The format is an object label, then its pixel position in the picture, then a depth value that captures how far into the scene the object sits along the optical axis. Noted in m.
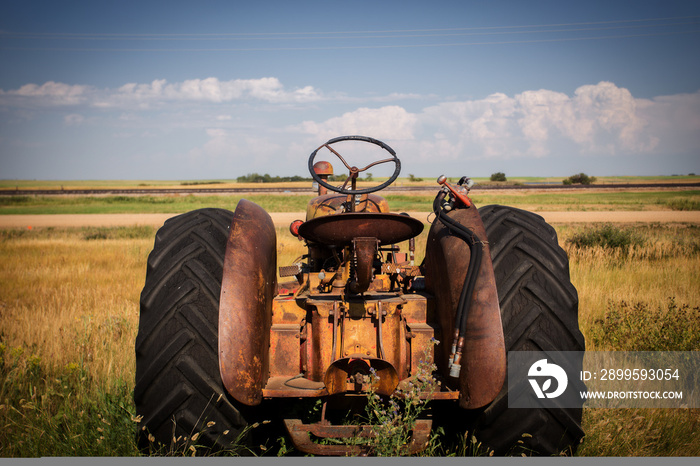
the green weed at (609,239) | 11.22
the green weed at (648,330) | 5.51
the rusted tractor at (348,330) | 2.61
